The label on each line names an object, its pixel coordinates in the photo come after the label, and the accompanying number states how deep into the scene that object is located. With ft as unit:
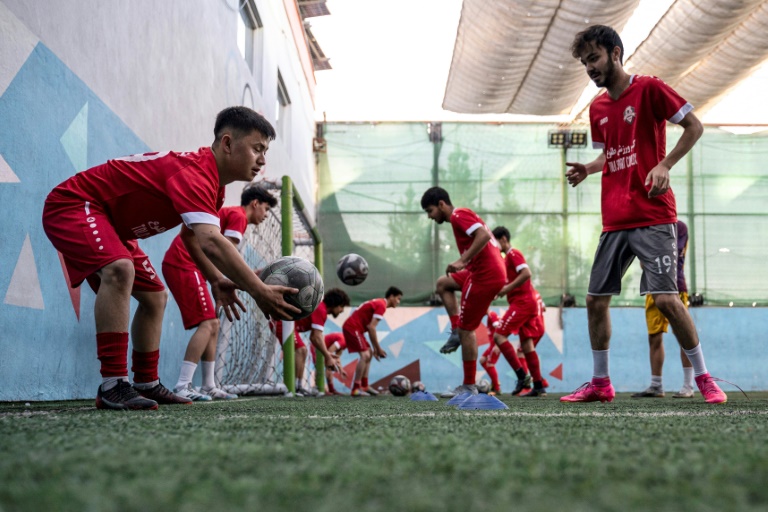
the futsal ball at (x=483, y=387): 20.19
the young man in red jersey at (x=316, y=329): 23.15
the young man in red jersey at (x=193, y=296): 13.84
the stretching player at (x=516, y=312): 22.76
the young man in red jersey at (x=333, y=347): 30.62
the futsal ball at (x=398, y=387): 24.40
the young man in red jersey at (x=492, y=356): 25.44
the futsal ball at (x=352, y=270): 25.07
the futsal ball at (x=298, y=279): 8.59
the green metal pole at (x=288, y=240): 18.99
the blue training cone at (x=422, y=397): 14.47
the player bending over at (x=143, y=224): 7.64
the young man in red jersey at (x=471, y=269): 15.89
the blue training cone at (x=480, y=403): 8.92
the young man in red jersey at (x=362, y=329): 28.32
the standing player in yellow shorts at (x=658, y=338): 17.85
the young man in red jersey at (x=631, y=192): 10.11
